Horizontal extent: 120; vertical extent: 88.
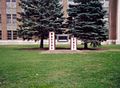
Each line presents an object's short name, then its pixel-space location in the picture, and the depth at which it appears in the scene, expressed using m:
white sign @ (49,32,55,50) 10.98
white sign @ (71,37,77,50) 11.00
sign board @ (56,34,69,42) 11.82
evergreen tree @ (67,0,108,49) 11.68
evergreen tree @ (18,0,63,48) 12.14
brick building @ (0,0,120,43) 21.90
